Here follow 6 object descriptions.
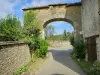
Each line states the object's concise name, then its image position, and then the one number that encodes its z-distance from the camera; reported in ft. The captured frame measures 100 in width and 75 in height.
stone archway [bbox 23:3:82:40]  28.94
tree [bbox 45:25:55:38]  84.04
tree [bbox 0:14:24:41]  21.26
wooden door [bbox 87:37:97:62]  21.72
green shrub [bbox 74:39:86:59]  24.63
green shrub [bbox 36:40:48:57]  25.14
